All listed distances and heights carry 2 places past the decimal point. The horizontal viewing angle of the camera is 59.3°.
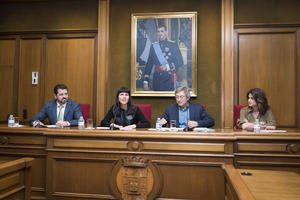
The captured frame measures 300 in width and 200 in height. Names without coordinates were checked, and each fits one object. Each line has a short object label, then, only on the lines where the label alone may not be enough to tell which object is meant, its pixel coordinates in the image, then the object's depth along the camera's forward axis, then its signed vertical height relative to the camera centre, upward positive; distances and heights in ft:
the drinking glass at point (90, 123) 10.00 -0.69
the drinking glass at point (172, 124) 9.88 -0.68
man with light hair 10.85 -0.27
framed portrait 14.10 +2.88
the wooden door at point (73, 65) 15.33 +2.34
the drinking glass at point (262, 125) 9.59 -0.66
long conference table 8.33 -1.80
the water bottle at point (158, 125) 9.68 -0.71
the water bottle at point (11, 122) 10.39 -0.71
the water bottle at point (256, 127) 9.25 -0.71
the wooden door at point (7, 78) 16.16 +1.60
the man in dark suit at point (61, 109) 11.78 -0.21
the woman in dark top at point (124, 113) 11.09 -0.33
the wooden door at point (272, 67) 13.71 +2.10
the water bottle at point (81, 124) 9.77 -0.72
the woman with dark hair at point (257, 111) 10.59 -0.17
